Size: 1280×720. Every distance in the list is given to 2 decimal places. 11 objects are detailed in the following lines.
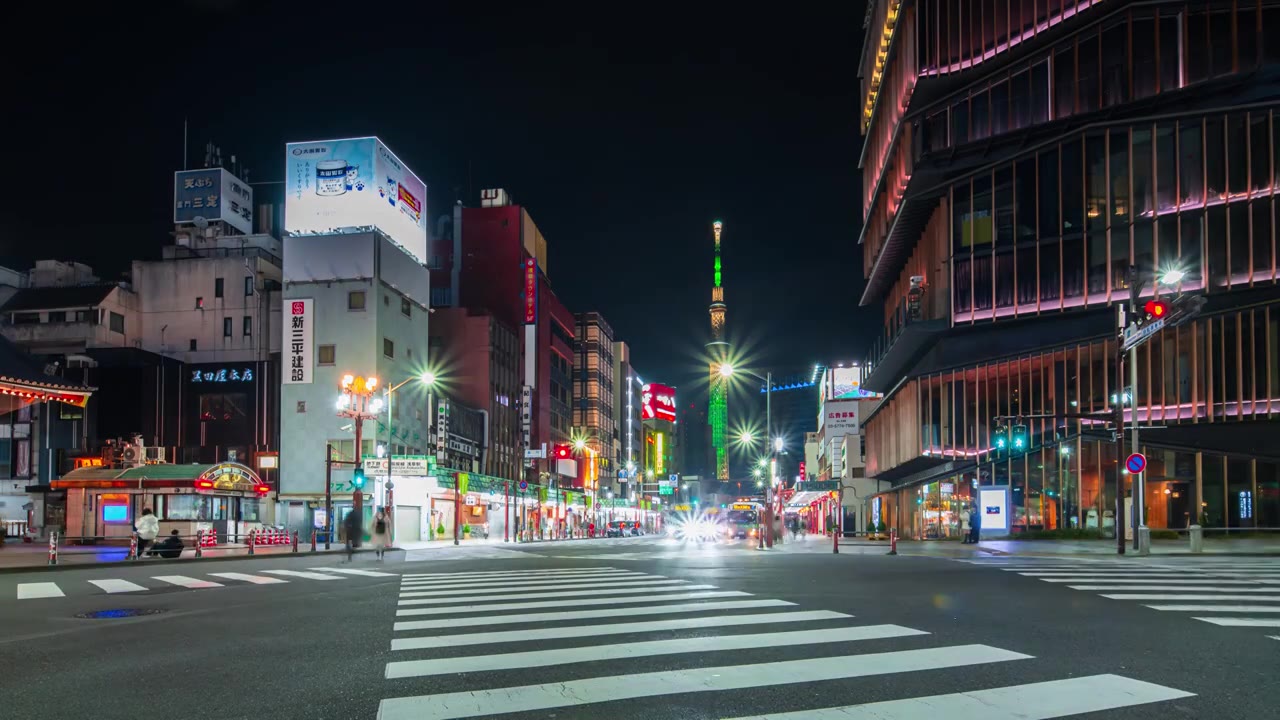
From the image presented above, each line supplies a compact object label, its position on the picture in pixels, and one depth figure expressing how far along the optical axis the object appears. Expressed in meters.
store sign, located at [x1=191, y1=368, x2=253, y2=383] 65.38
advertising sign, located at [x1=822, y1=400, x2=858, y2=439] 76.62
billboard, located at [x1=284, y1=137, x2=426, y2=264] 66.50
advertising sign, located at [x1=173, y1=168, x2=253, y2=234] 78.69
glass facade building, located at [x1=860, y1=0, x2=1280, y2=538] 40.59
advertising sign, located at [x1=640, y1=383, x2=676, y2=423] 172.38
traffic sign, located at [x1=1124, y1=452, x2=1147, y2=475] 27.03
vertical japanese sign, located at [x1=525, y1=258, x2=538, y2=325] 92.00
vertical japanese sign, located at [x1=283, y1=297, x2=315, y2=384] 64.00
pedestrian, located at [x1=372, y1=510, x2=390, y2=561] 30.36
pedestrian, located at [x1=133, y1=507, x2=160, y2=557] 29.92
